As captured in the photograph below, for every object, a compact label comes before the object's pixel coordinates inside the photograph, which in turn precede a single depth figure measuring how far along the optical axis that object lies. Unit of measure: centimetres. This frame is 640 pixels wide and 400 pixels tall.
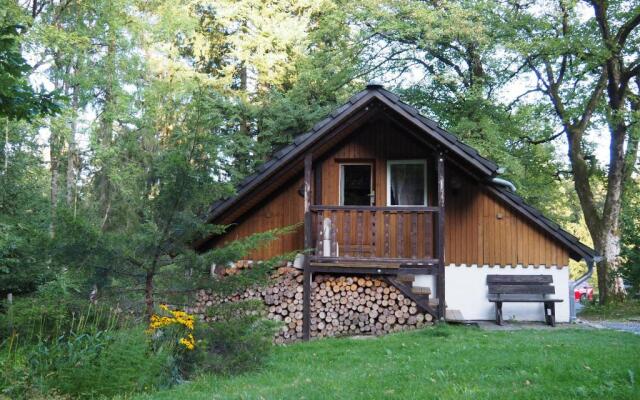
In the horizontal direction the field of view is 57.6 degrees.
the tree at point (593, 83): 1816
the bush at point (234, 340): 756
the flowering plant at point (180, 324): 737
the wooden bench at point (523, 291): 1210
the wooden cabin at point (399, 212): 1170
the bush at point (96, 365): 577
